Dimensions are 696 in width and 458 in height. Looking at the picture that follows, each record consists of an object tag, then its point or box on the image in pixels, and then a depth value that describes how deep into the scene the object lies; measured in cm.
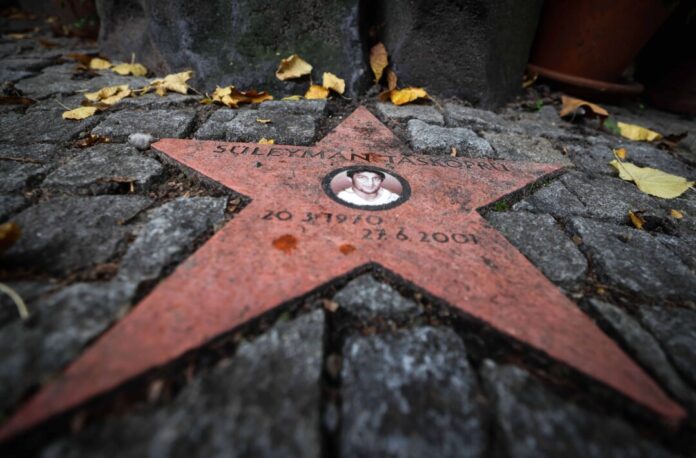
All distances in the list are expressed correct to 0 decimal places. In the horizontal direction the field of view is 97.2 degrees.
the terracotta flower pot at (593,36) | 47
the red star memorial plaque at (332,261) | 14
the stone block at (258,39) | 43
